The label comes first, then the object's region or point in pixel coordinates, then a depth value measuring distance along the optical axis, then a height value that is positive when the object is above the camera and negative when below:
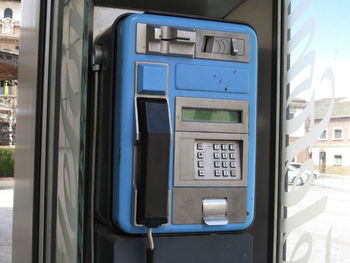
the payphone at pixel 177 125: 1.52 +0.06
